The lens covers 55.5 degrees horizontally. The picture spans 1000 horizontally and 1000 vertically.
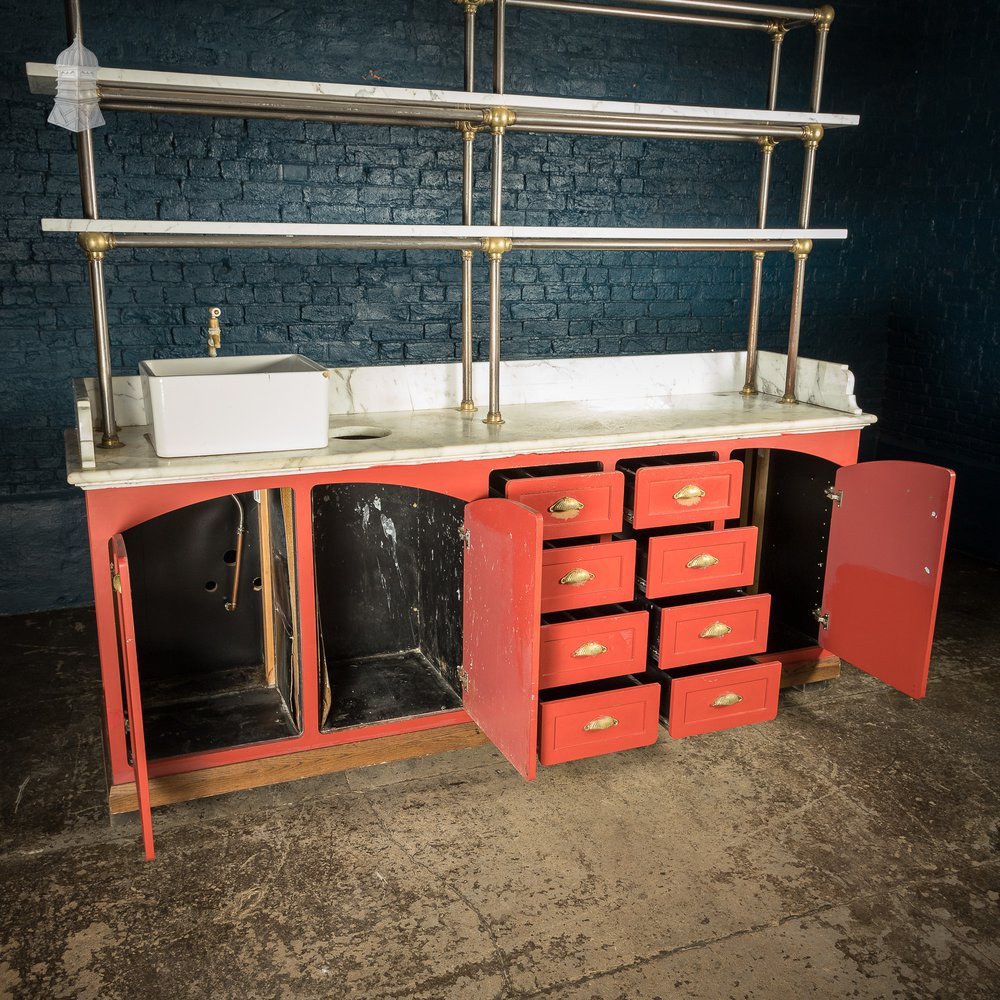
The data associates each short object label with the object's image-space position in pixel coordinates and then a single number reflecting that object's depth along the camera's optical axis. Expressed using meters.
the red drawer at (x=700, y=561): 2.98
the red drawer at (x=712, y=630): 2.99
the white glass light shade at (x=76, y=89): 2.49
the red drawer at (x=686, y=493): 2.97
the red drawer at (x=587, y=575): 2.82
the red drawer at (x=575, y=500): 2.84
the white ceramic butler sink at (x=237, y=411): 2.50
